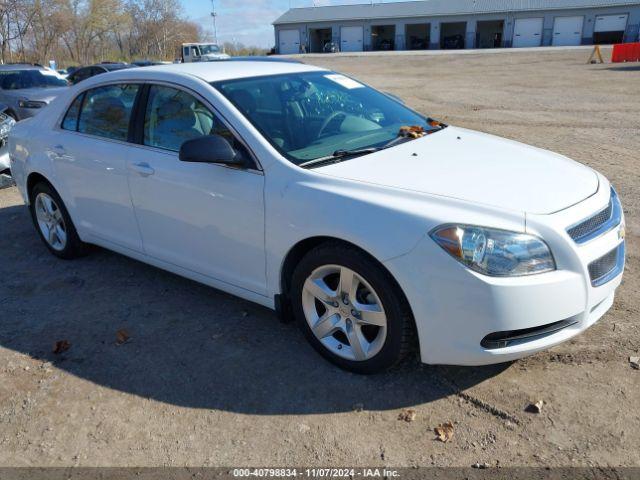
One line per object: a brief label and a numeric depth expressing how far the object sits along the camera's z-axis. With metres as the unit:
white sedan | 2.72
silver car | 11.87
